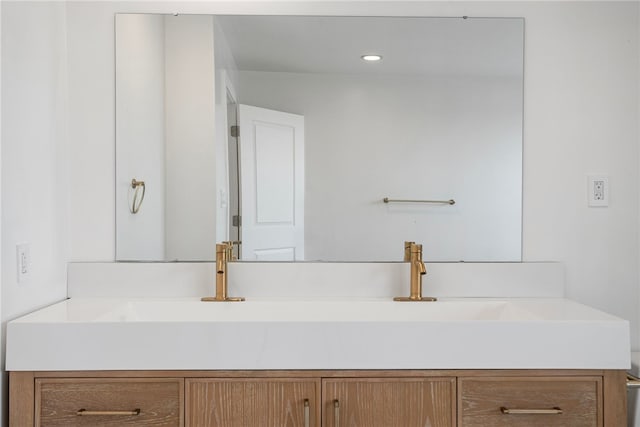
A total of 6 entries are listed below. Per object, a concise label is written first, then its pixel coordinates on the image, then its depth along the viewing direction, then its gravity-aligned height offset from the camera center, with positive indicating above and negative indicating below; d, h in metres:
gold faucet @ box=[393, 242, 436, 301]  1.81 -0.21
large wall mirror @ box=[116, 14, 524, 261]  1.92 +0.23
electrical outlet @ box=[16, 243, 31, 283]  1.52 -0.14
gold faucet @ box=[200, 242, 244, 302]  1.80 -0.21
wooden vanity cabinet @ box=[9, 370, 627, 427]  1.42 -0.47
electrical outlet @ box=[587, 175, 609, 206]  1.92 +0.06
